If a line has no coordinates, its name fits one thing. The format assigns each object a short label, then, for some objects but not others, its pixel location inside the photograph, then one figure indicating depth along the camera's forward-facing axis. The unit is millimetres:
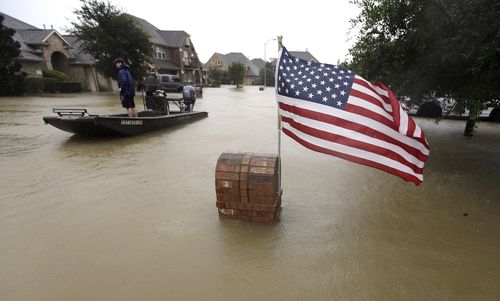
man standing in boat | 8914
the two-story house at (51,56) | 28859
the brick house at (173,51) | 44475
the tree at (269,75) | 66938
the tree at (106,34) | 28234
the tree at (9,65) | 22734
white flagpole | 3777
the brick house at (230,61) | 76125
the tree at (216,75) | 64438
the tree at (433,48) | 4633
